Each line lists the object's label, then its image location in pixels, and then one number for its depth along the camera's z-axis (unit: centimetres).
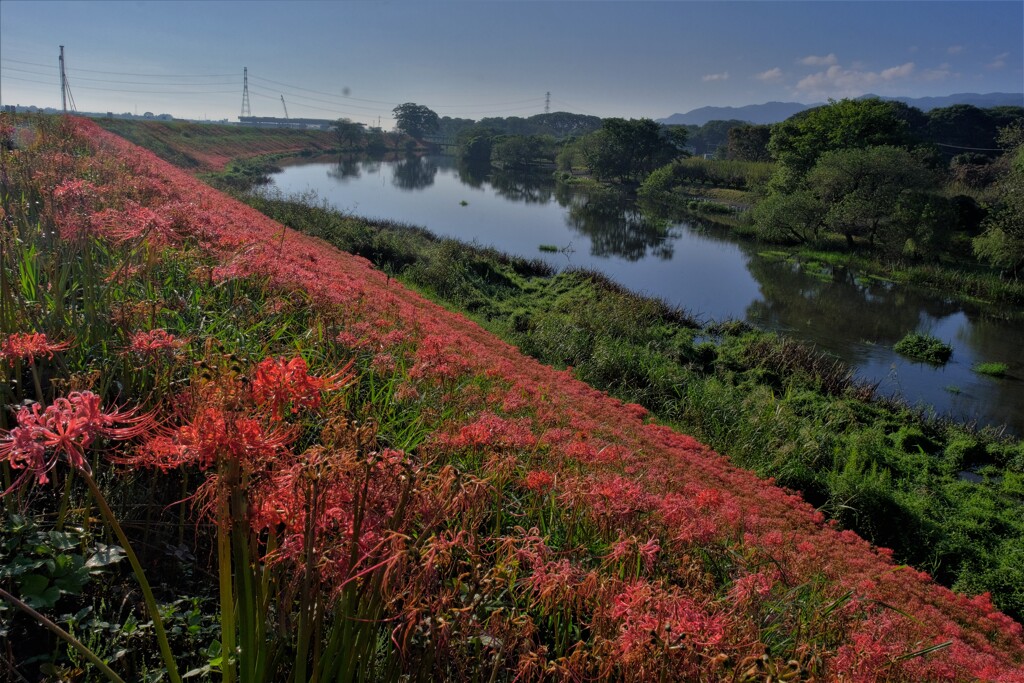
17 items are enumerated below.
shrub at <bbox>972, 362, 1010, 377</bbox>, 1666
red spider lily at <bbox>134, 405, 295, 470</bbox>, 139
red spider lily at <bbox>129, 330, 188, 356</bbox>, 243
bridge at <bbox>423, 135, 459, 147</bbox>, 12681
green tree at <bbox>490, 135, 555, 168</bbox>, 8606
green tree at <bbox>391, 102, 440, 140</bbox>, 13062
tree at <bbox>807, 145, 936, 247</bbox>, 2995
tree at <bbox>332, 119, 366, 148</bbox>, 9135
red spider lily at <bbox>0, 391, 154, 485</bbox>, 126
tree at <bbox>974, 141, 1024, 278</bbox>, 2492
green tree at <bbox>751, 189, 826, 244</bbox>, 3331
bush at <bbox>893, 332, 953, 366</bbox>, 1742
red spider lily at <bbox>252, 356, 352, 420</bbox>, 145
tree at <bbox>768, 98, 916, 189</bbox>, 3928
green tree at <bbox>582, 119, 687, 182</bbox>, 6612
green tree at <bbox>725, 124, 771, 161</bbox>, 6688
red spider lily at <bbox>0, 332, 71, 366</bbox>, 210
